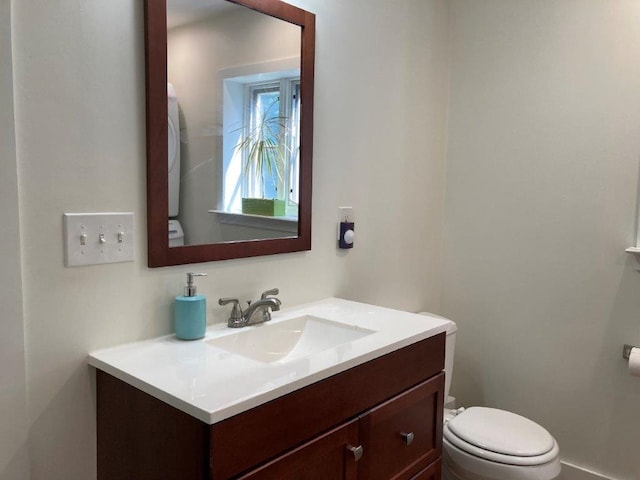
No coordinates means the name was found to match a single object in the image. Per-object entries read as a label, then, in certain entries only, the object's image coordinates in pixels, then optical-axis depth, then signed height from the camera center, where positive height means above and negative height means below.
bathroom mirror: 1.30 +0.17
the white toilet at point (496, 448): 1.69 -0.87
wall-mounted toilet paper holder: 1.97 -0.59
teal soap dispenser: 1.32 -0.33
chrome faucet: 1.46 -0.36
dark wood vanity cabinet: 0.98 -0.53
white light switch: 1.16 -0.13
